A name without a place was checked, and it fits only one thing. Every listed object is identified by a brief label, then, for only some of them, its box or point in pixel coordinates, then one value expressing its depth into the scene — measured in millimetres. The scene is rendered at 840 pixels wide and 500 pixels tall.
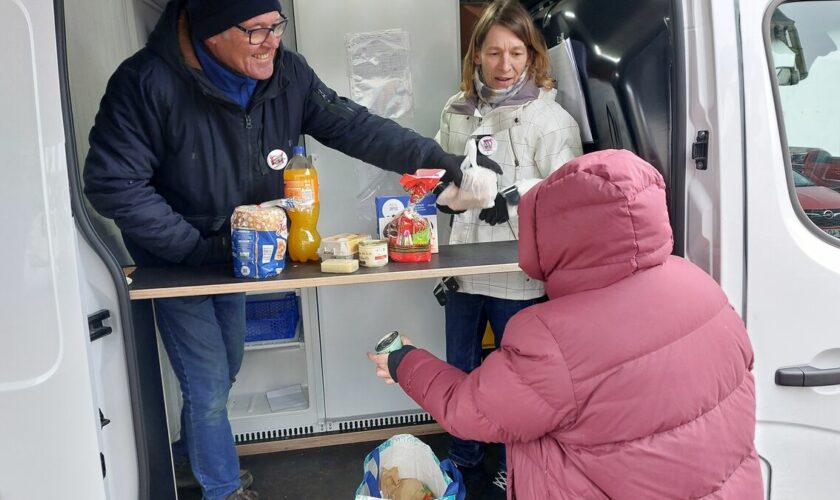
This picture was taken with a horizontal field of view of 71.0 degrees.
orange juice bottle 1664
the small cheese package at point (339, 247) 1644
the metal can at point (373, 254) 1668
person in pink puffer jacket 1041
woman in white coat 2023
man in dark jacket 1610
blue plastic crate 2656
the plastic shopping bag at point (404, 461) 1850
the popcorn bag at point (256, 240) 1544
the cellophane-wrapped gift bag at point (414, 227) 1702
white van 1015
